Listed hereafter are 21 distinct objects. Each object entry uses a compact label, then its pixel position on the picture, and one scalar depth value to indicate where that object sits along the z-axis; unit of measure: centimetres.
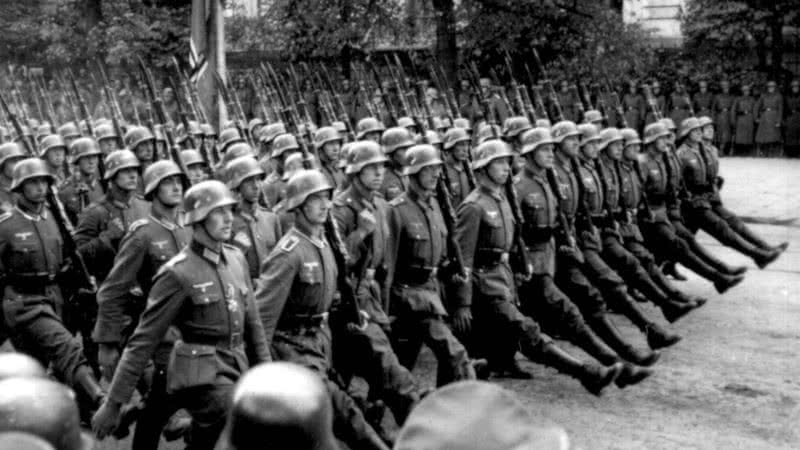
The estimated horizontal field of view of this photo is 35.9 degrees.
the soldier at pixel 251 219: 873
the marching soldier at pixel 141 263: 747
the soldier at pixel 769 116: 2545
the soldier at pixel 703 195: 1338
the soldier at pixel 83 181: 1092
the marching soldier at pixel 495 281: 880
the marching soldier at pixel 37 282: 779
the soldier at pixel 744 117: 2588
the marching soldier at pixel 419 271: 814
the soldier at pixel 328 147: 1183
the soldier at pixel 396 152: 1062
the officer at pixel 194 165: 1039
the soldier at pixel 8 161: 1037
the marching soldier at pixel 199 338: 624
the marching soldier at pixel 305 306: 679
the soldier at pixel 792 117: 2569
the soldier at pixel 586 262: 998
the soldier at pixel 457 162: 1190
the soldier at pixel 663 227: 1242
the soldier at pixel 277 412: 286
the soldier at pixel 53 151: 1148
